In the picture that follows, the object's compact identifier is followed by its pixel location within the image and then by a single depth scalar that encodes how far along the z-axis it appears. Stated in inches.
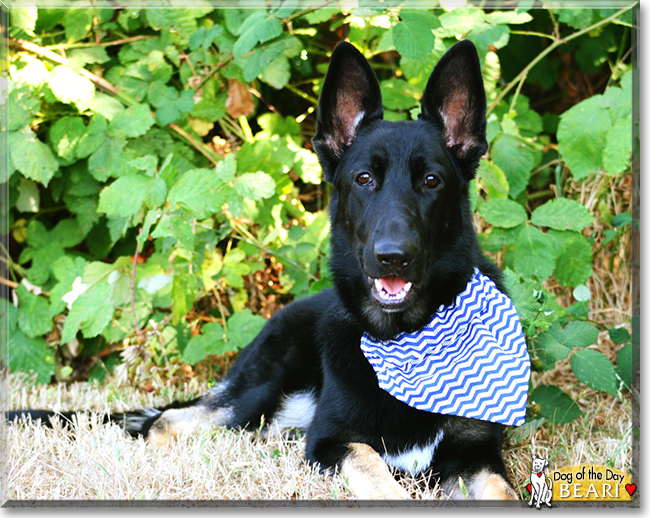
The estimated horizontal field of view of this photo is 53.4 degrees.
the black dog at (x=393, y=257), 99.3
